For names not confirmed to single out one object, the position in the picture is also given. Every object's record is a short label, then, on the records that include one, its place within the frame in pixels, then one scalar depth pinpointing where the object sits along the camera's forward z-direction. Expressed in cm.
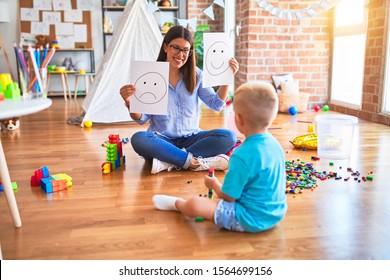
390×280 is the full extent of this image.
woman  188
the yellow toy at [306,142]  237
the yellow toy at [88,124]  321
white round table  94
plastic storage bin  214
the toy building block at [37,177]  178
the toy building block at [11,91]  118
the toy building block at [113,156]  196
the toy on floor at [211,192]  155
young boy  119
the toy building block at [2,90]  115
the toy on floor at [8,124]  313
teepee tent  339
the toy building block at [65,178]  176
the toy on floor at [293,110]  377
